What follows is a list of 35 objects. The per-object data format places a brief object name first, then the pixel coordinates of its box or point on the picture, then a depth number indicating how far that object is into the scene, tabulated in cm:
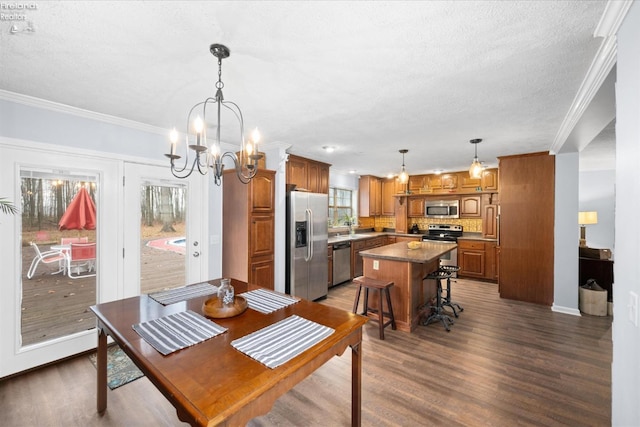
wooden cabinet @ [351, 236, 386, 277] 574
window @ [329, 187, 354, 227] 657
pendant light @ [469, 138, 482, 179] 360
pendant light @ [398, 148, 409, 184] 408
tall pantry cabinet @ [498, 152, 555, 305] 415
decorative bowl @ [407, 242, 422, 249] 419
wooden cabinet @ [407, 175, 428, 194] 671
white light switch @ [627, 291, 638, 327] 108
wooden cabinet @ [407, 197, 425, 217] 688
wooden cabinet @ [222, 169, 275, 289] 362
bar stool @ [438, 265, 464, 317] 375
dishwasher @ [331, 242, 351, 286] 525
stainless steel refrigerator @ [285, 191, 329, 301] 417
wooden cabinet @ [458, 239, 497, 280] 558
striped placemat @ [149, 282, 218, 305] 199
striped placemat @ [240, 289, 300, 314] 184
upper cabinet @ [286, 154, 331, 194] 456
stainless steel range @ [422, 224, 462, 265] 597
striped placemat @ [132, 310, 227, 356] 133
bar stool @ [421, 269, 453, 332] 348
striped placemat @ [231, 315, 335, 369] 122
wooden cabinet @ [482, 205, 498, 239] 574
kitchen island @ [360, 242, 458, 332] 338
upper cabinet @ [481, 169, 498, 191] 572
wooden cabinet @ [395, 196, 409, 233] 705
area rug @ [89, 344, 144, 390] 232
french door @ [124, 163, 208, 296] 306
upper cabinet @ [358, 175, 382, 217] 701
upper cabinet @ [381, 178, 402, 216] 718
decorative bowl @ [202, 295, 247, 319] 165
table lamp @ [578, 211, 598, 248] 491
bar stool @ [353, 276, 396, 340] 314
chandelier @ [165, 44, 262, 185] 157
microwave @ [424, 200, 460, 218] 634
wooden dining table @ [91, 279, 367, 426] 97
